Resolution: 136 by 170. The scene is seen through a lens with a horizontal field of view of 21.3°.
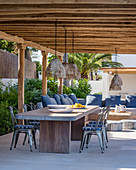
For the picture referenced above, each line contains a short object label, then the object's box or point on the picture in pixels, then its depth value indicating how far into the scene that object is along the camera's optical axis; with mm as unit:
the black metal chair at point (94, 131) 7172
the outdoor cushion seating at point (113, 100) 14086
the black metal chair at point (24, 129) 7210
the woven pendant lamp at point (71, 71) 9914
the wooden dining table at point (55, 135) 7051
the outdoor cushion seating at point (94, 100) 13977
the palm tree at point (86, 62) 22047
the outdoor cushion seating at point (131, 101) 14312
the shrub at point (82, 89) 18531
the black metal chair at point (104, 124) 7786
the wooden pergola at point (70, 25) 6220
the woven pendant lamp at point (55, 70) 7906
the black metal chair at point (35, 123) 7992
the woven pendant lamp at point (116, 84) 12195
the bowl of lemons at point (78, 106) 8762
